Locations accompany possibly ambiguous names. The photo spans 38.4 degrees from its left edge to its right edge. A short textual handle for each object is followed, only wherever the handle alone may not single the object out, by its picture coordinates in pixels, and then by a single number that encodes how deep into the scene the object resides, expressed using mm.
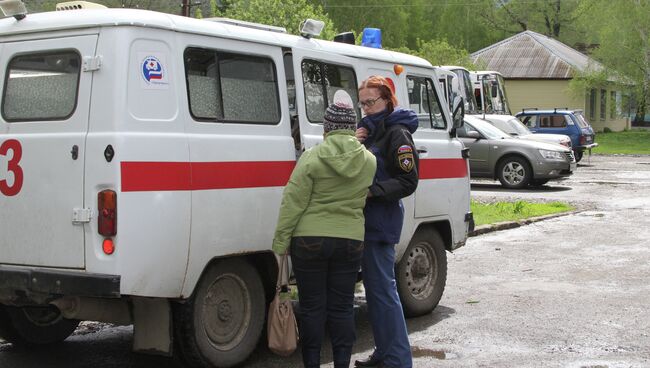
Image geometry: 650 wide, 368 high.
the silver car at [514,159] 22000
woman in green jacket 5688
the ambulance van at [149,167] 5562
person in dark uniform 6195
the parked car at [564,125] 30781
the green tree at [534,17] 72188
